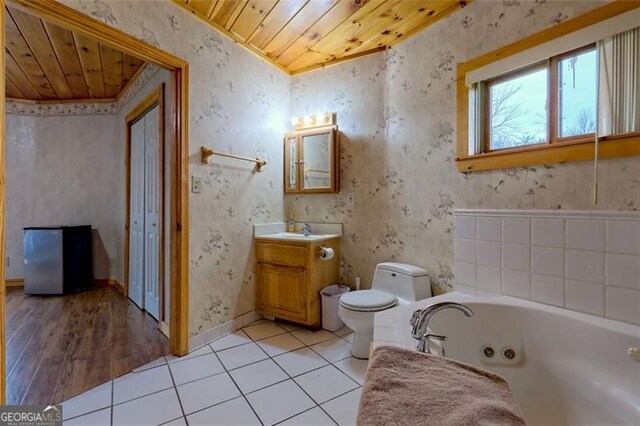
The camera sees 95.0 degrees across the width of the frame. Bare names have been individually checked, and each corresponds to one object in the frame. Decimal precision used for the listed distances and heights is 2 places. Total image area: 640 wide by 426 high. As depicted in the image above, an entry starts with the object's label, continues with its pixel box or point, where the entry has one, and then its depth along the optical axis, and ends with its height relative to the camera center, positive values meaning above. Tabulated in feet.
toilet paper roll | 7.57 -1.08
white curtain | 4.29 +1.94
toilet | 6.13 -1.89
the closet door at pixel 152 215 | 8.35 -0.11
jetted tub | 3.76 -2.09
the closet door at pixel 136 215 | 9.43 -0.12
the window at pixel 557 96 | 4.37 +2.05
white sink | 7.69 -0.69
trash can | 7.59 -2.58
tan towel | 2.38 -1.62
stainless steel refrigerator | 10.57 -1.82
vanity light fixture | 8.62 +2.75
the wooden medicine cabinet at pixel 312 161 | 8.36 +1.51
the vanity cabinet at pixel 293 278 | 7.46 -1.78
